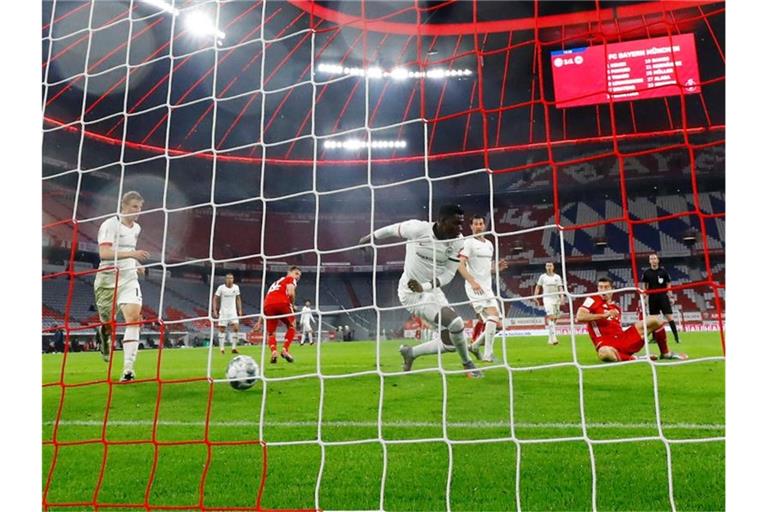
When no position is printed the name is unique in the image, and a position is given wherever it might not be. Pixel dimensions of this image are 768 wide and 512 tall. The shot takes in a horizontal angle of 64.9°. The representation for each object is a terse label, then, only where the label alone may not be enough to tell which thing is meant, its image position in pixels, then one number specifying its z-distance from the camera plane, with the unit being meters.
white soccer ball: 5.12
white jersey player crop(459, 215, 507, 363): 6.52
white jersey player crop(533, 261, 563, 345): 9.30
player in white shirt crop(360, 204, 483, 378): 4.76
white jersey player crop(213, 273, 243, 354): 9.69
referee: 7.55
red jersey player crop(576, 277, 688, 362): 5.67
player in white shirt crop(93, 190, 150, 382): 5.09
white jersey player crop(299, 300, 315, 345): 12.70
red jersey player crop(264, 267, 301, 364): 7.21
